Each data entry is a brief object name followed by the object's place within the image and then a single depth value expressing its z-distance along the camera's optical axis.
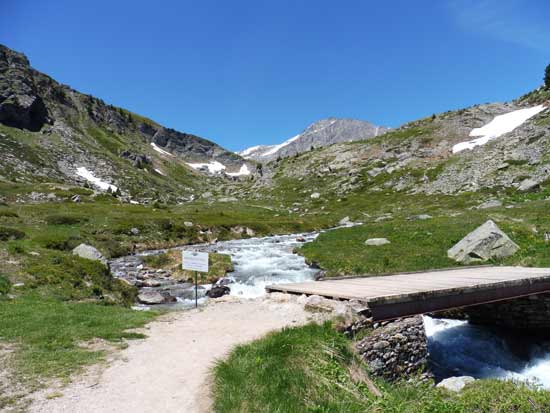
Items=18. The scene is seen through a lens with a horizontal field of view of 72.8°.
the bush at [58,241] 32.06
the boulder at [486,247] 26.44
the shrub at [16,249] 23.20
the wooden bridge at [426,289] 13.34
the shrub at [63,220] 47.78
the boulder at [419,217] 52.46
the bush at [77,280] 19.70
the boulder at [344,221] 66.75
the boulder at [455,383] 12.26
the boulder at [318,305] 13.05
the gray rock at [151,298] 23.12
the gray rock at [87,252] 28.76
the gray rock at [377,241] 34.25
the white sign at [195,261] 17.27
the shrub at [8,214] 47.41
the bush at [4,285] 17.60
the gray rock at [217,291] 24.81
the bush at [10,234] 30.09
